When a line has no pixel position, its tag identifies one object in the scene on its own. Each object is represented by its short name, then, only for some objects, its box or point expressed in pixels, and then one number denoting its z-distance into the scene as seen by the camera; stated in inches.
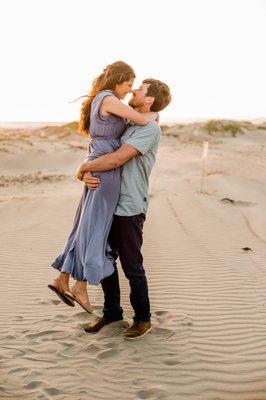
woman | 152.6
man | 152.9
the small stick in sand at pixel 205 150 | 571.8
